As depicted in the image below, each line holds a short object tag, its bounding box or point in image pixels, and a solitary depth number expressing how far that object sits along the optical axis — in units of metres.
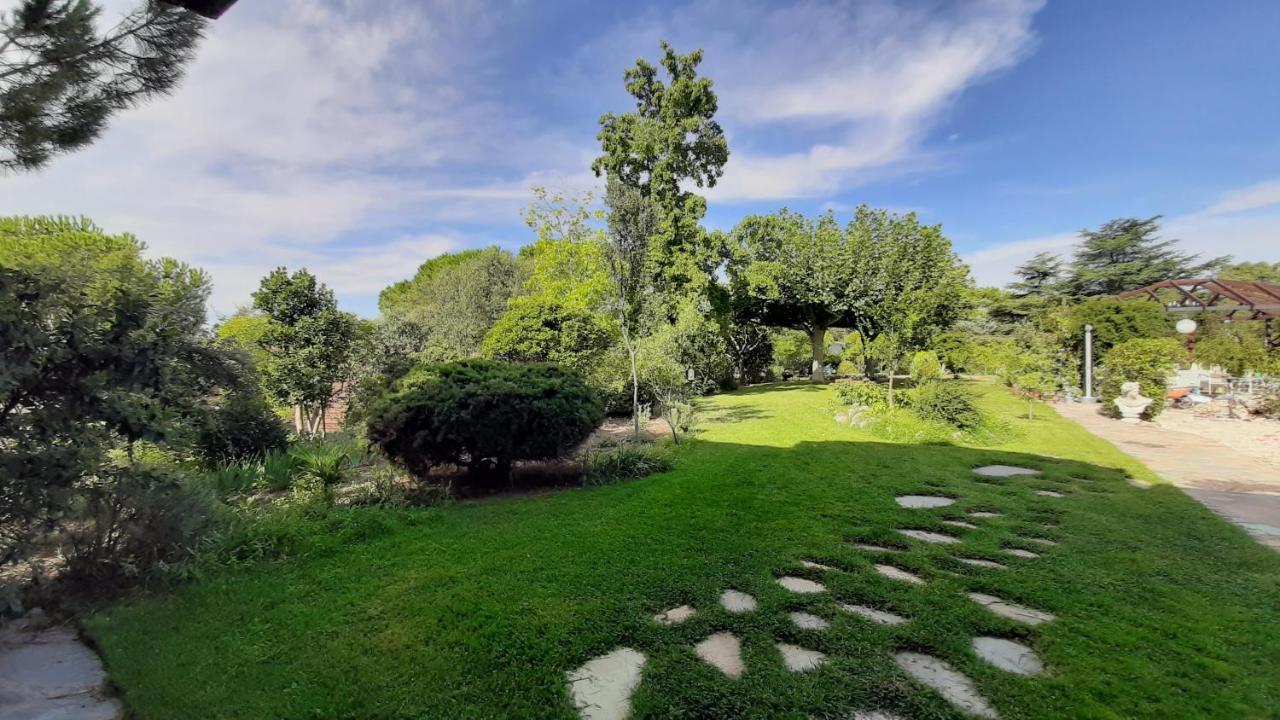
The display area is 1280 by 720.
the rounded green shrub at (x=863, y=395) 10.98
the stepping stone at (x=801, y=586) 3.05
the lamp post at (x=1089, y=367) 13.80
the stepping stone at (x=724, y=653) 2.25
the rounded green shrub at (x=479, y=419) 5.16
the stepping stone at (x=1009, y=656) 2.24
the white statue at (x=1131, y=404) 10.31
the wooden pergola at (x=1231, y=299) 14.13
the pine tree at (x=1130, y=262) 26.56
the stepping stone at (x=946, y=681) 1.96
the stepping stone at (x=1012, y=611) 2.70
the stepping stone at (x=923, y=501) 4.93
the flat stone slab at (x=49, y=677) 2.09
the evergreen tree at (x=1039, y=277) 28.22
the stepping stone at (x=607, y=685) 2.00
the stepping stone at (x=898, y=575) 3.20
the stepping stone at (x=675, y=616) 2.69
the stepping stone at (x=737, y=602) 2.83
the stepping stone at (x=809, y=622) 2.60
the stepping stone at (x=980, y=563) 3.45
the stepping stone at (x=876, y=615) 2.66
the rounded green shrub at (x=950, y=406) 8.90
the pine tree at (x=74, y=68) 2.49
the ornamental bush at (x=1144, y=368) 10.67
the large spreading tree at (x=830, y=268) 15.18
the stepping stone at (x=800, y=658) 2.24
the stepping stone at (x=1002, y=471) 6.19
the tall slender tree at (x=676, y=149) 15.05
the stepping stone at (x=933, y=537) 3.95
